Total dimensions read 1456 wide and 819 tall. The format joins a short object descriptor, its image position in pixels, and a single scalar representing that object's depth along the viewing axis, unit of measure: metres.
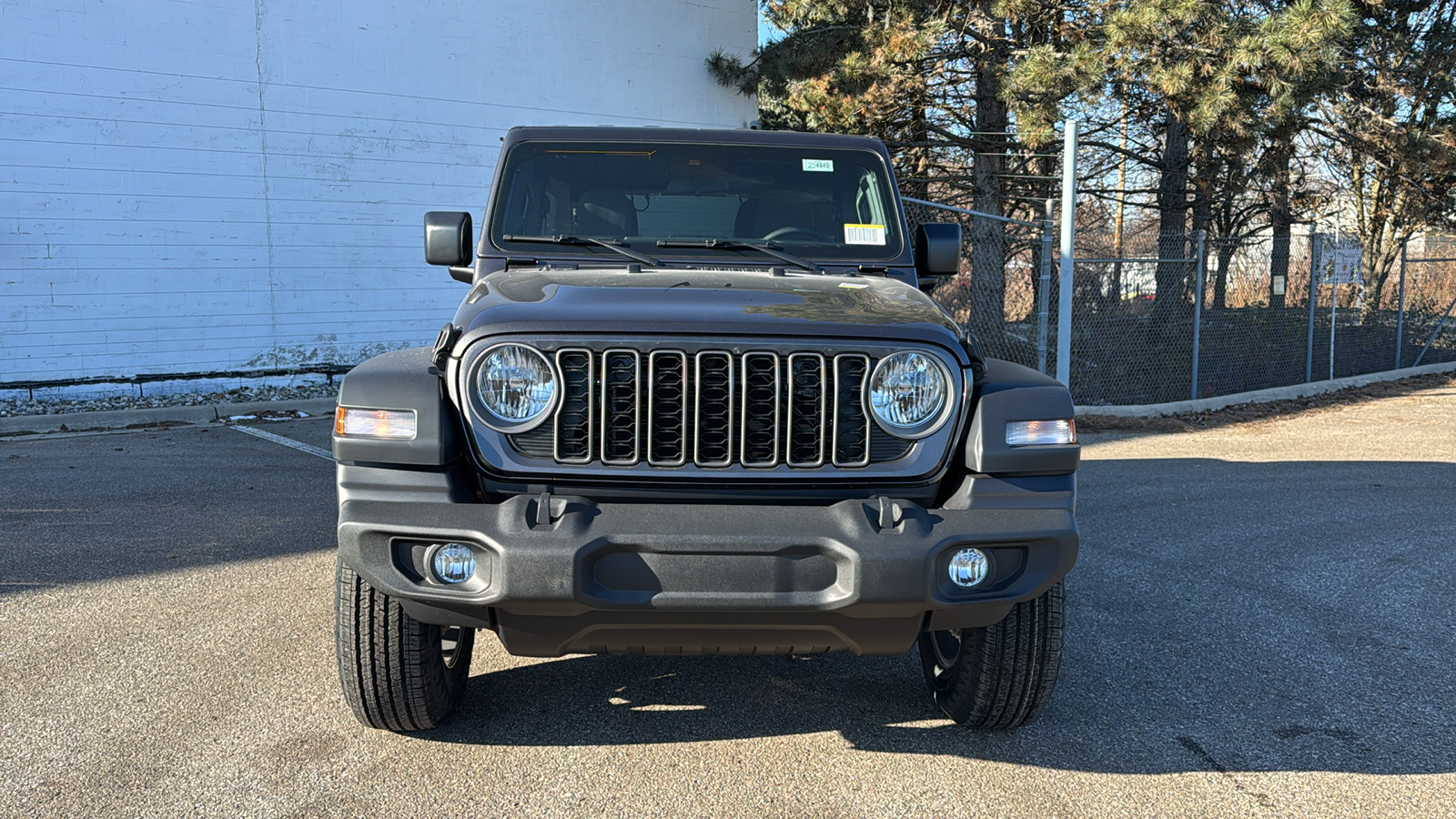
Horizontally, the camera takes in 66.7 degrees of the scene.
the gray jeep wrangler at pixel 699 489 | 2.80
